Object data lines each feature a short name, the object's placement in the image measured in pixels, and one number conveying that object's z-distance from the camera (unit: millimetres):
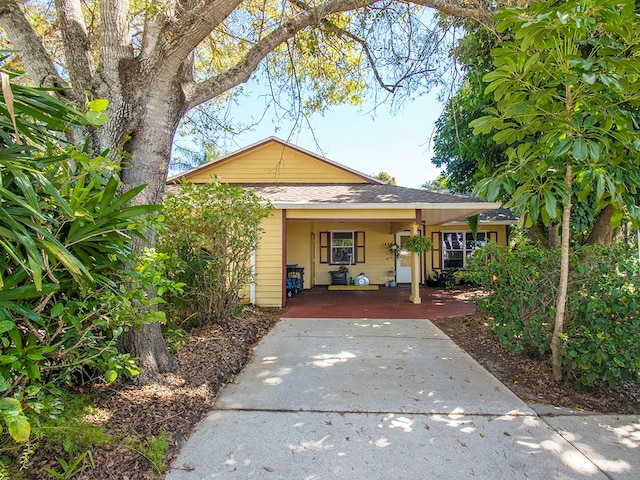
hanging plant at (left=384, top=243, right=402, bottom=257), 13505
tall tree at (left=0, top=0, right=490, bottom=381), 3320
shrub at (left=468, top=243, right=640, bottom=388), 3330
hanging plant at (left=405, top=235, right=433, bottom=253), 8578
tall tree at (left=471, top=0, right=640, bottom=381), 2686
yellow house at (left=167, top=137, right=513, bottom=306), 8555
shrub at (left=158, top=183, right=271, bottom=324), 5363
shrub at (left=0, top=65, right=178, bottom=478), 1679
